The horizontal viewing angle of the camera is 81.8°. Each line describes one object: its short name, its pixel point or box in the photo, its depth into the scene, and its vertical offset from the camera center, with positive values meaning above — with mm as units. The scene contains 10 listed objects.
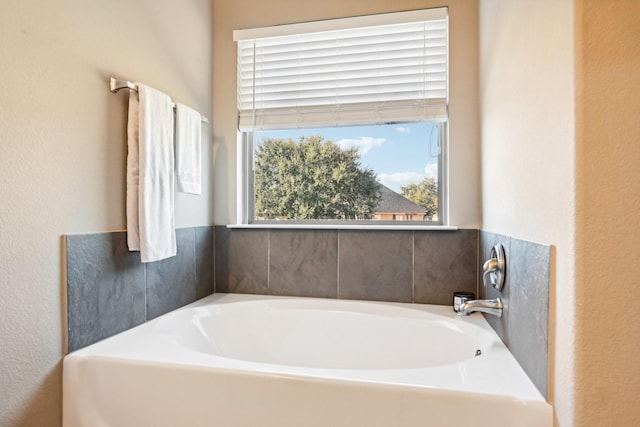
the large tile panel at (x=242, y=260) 2166 -297
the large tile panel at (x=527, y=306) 954 -289
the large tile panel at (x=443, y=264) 1909 -286
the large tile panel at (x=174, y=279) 1689 -339
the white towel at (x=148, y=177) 1490 +141
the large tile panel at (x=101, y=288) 1276 -294
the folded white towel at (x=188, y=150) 1741 +294
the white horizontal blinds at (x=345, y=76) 1999 +768
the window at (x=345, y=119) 2014 +513
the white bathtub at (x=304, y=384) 981 -529
